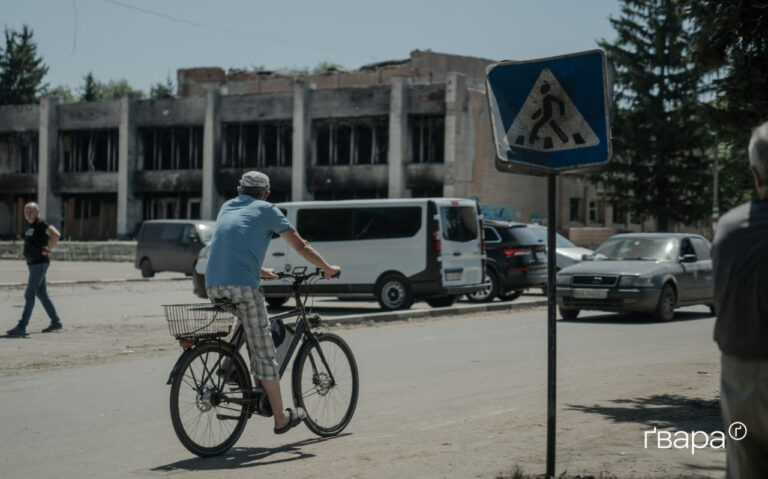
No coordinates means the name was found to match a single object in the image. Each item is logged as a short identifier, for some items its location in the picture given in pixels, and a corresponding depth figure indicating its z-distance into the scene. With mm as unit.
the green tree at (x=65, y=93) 113125
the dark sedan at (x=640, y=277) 16516
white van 18203
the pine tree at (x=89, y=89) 89750
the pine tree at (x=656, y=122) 46312
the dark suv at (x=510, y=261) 21156
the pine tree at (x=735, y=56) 7645
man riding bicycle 6293
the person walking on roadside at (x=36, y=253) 14211
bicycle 6234
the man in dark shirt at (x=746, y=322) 3342
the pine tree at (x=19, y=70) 82875
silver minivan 29688
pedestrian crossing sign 5387
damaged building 48219
